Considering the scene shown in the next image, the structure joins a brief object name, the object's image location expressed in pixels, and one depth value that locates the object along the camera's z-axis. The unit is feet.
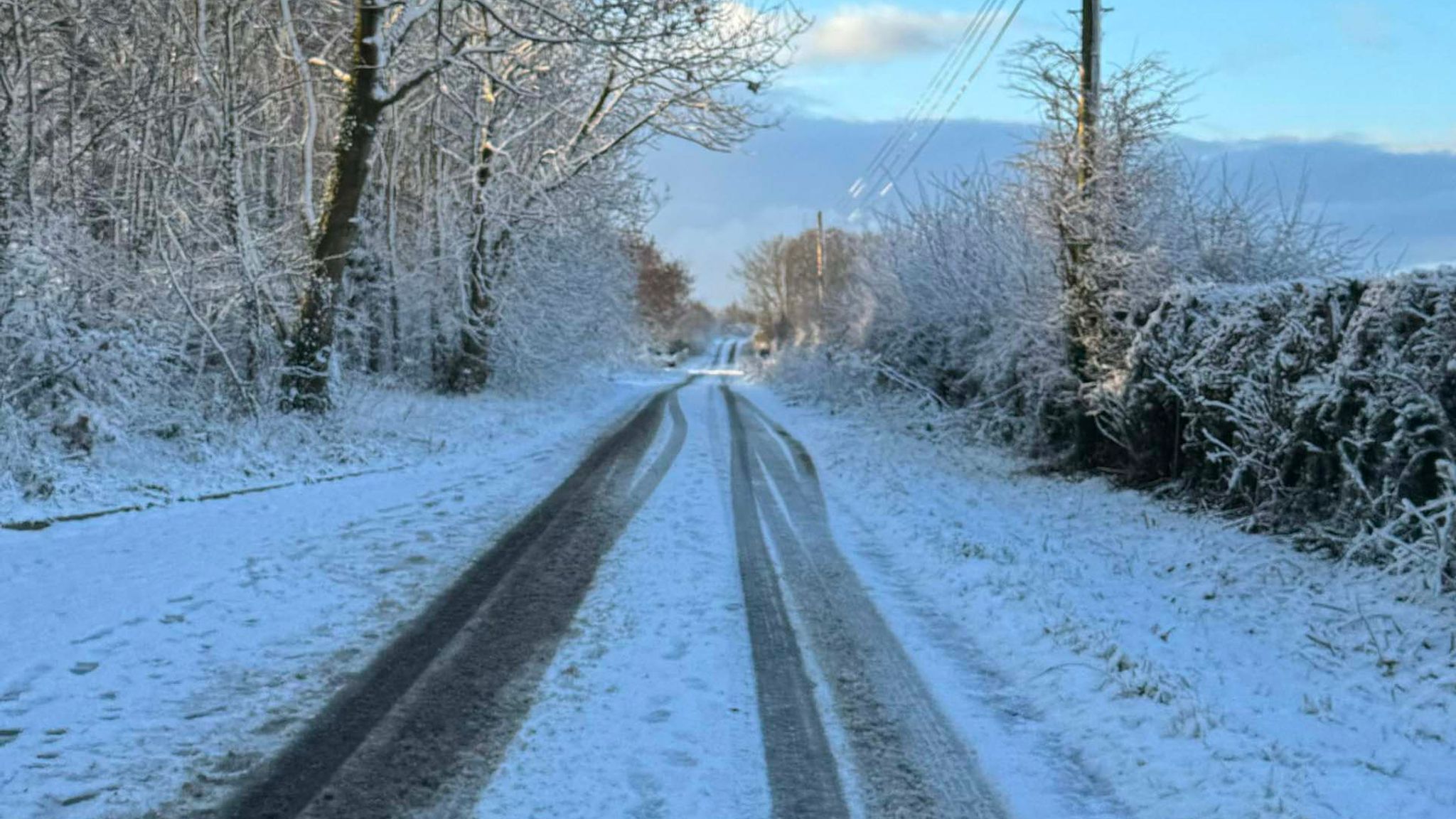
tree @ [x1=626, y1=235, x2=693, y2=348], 227.81
